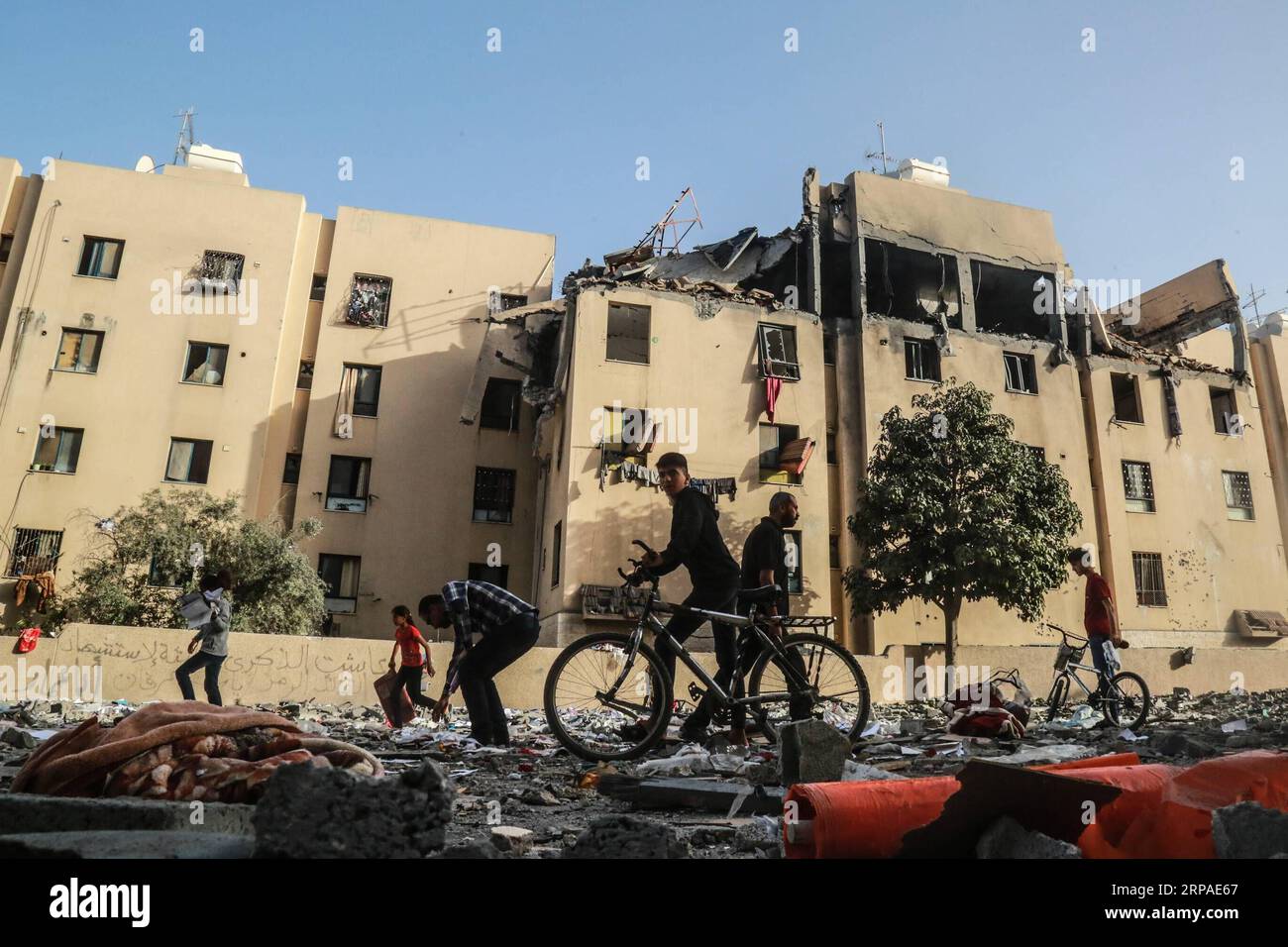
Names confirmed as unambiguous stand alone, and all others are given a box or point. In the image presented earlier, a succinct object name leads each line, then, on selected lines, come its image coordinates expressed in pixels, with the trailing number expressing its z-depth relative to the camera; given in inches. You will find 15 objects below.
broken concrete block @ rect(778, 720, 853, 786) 163.6
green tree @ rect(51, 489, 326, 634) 810.2
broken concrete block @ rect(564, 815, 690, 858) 85.7
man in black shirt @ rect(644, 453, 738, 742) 229.8
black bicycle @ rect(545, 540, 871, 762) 209.2
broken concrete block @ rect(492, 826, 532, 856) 118.6
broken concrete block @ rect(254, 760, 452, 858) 76.0
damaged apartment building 885.2
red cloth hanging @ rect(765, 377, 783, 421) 927.0
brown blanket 129.4
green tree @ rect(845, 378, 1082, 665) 780.0
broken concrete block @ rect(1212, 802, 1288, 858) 84.0
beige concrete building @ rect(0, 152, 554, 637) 947.3
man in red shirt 357.7
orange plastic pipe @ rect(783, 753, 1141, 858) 100.9
